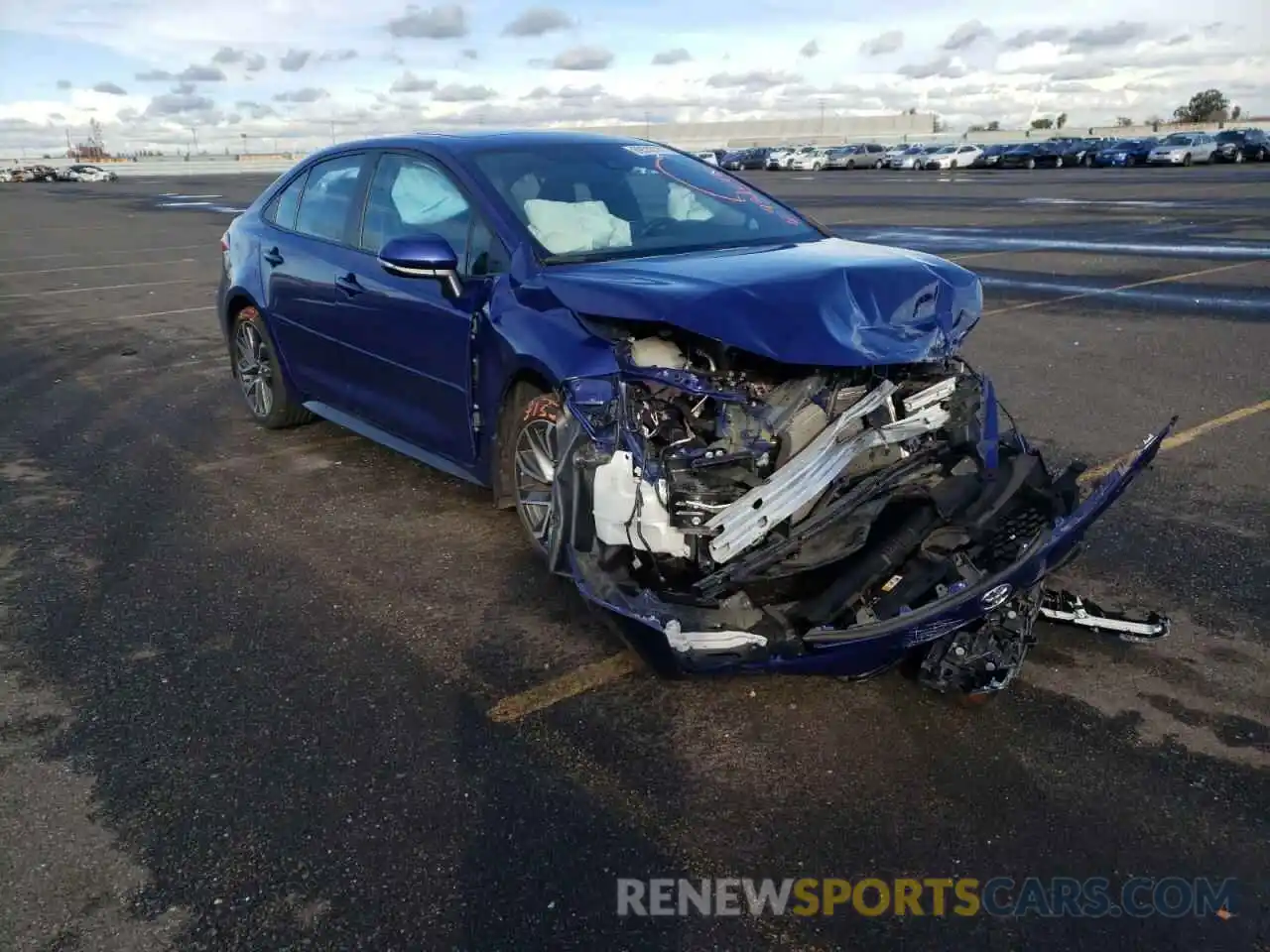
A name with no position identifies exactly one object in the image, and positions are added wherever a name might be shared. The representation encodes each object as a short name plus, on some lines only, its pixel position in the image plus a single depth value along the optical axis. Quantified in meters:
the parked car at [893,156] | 56.66
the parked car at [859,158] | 59.06
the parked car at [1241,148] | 45.16
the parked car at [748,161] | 62.44
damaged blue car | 3.17
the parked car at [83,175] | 67.31
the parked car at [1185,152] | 45.16
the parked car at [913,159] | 55.09
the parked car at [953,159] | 53.19
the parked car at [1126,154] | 46.41
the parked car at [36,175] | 68.44
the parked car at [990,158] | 51.31
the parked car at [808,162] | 58.84
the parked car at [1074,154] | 48.38
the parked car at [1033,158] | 48.97
